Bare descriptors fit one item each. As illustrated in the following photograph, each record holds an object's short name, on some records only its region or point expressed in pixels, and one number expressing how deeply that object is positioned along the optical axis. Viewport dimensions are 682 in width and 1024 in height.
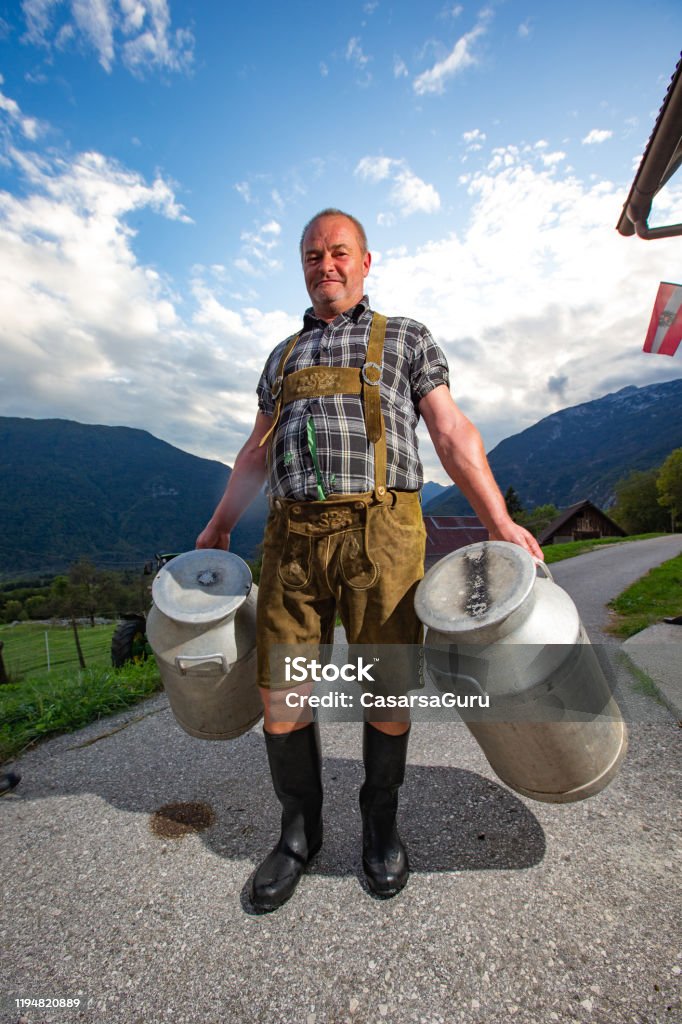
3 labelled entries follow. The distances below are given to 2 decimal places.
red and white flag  5.91
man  1.89
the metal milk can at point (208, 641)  1.99
